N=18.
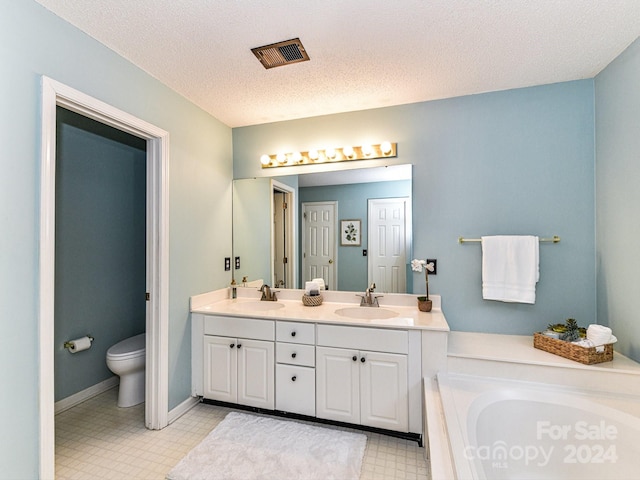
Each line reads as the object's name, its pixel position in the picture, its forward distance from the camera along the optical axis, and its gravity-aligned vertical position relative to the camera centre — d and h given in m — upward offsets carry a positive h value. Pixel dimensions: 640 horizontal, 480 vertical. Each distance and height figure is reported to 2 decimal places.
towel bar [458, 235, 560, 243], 2.19 +0.01
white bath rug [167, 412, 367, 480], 1.69 -1.27
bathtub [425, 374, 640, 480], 1.41 -0.91
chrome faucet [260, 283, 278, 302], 2.75 -0.48
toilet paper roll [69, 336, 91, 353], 2.47 -0.83
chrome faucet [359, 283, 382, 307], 2.48 -0.47
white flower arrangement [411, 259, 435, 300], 2.41 -0.20
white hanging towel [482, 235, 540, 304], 2.15 -0.19
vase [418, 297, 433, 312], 2.30 -0.47
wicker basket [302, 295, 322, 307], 2.54 -0.49
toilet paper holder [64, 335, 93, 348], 2.46 -0.81
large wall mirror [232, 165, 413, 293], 2.52 +0.10
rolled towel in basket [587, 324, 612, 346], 1.76 -0.54
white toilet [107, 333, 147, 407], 2.36 -0.97
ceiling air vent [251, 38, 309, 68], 1.76 +1.11
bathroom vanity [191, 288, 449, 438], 1.95 -0.80
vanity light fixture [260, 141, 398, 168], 2.54 +0.74
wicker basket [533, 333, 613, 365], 1.75 -0.65
